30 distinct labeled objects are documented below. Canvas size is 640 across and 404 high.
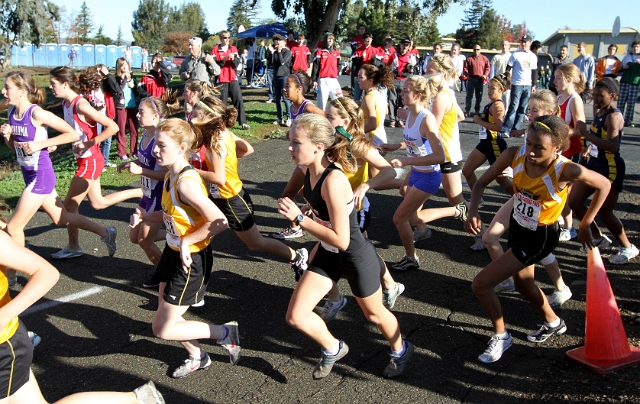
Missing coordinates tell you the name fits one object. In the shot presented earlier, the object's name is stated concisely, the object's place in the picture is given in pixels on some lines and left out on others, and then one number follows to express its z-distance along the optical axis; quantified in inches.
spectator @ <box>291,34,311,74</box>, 612.9
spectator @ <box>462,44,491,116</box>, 595.8
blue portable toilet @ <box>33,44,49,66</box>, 2325.5
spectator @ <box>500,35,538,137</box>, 524.7
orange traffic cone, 154.6
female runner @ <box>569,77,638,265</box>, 219.3
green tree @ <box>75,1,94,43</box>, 3440.0
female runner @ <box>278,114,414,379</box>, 136.6
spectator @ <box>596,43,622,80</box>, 603.1
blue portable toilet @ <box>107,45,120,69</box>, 2411.4
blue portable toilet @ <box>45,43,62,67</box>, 2333.9
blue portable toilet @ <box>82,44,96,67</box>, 2337.6
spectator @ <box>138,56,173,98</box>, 494.0
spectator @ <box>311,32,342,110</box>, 556.4
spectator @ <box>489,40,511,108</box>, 567.8
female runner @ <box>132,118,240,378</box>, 145.3
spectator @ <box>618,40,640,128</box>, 553.6
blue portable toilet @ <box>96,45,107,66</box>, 2366.9
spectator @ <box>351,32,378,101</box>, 580.7
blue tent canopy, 1166.5
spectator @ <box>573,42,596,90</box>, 631.2
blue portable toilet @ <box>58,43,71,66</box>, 2353.6
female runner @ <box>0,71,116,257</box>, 209.8
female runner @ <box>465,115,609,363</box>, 151.9
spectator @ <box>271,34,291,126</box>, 552.7
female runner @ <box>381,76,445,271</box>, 208.7
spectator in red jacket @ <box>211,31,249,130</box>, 526.3
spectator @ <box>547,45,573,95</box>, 640.7
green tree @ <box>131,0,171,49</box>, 3978.8
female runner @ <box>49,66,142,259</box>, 229.0
